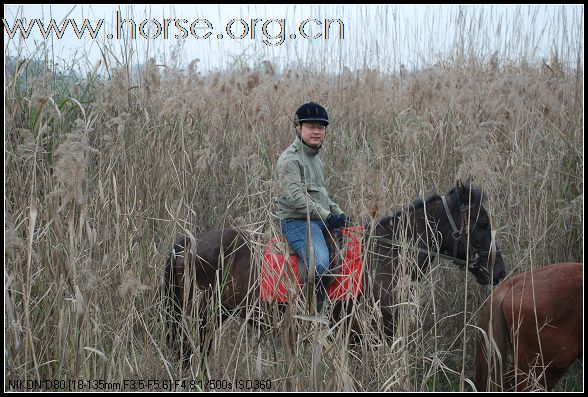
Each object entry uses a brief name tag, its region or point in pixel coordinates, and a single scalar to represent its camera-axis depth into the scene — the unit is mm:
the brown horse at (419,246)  7648
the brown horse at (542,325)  6402
